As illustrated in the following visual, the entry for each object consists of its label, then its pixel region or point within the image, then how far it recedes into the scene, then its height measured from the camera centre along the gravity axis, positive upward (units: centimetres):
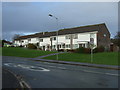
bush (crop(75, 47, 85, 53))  2299 -152
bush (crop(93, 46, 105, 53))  2379 -142
